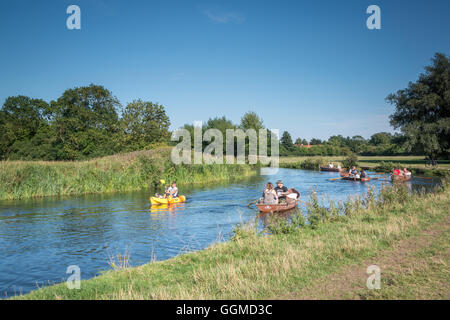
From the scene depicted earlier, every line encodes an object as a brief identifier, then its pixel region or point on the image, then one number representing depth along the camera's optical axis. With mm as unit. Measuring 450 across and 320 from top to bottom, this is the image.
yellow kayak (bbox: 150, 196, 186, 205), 20703
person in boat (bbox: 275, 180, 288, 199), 19453
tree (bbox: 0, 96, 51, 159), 56969
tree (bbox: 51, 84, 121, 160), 52375
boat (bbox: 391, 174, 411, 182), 31497
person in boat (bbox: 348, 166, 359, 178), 34738
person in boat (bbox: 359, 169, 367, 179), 34206
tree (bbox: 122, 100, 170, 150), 46969
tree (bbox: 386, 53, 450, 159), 35062
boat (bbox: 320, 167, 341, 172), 49712
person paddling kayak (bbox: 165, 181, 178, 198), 21844
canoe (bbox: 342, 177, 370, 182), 33656
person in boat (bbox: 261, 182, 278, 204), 17562
